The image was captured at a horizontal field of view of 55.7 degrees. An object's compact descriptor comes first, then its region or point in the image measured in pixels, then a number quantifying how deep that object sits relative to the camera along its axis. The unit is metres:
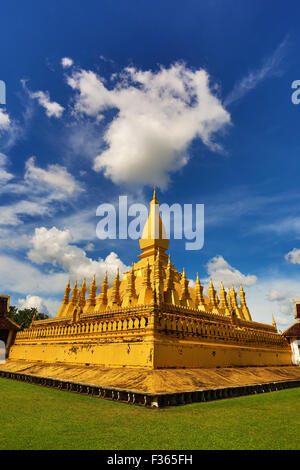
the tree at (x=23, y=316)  42.28
